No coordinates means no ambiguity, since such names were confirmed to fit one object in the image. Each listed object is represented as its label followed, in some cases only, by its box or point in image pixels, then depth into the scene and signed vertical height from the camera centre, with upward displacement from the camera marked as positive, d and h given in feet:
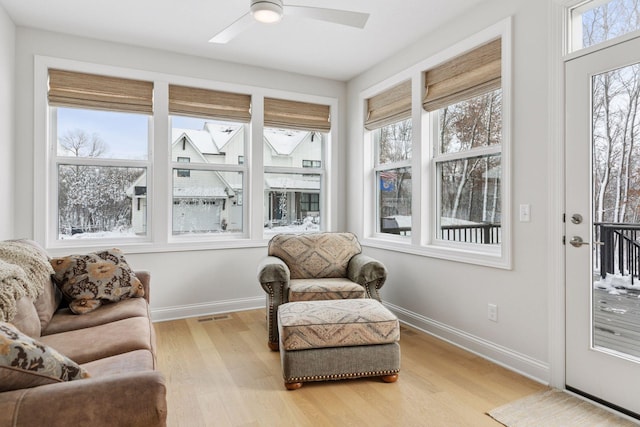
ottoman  7.41 -2.73
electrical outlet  8.78 -2.40
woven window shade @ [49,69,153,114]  10.74 +3.65
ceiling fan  6.94 +3.81
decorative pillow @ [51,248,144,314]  7.66 -1.45
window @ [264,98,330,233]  13.87 +1.88
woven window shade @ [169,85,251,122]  12.19 +3.72
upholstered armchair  9.62 -1.68
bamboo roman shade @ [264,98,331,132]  13.58 +3.68
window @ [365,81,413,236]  12.17 +2.00
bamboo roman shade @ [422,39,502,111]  8.95 +3.54
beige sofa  3.25 -1.85
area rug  6.28 -3.58
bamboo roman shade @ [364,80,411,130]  11.80 +3.59
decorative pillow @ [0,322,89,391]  3.30 -1.43
